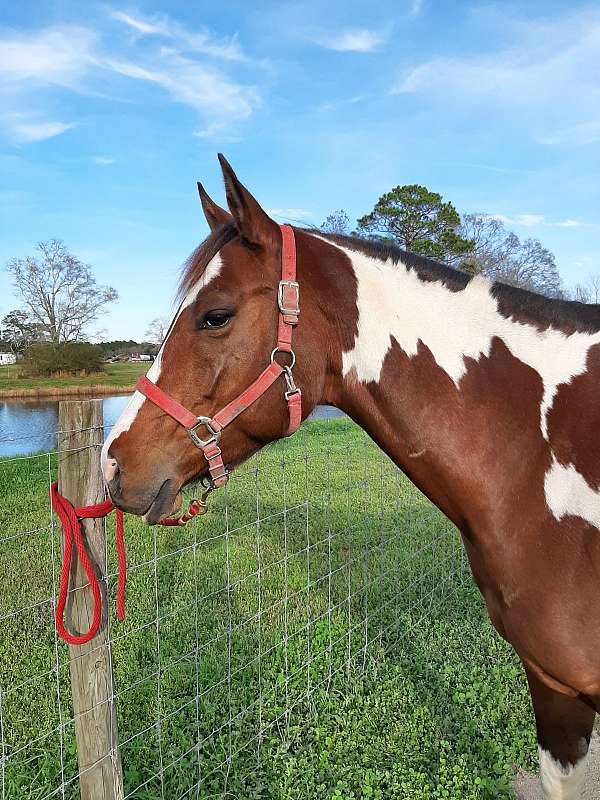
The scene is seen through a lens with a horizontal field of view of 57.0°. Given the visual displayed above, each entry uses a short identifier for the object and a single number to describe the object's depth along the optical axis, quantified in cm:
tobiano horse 163
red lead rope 177
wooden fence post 184
